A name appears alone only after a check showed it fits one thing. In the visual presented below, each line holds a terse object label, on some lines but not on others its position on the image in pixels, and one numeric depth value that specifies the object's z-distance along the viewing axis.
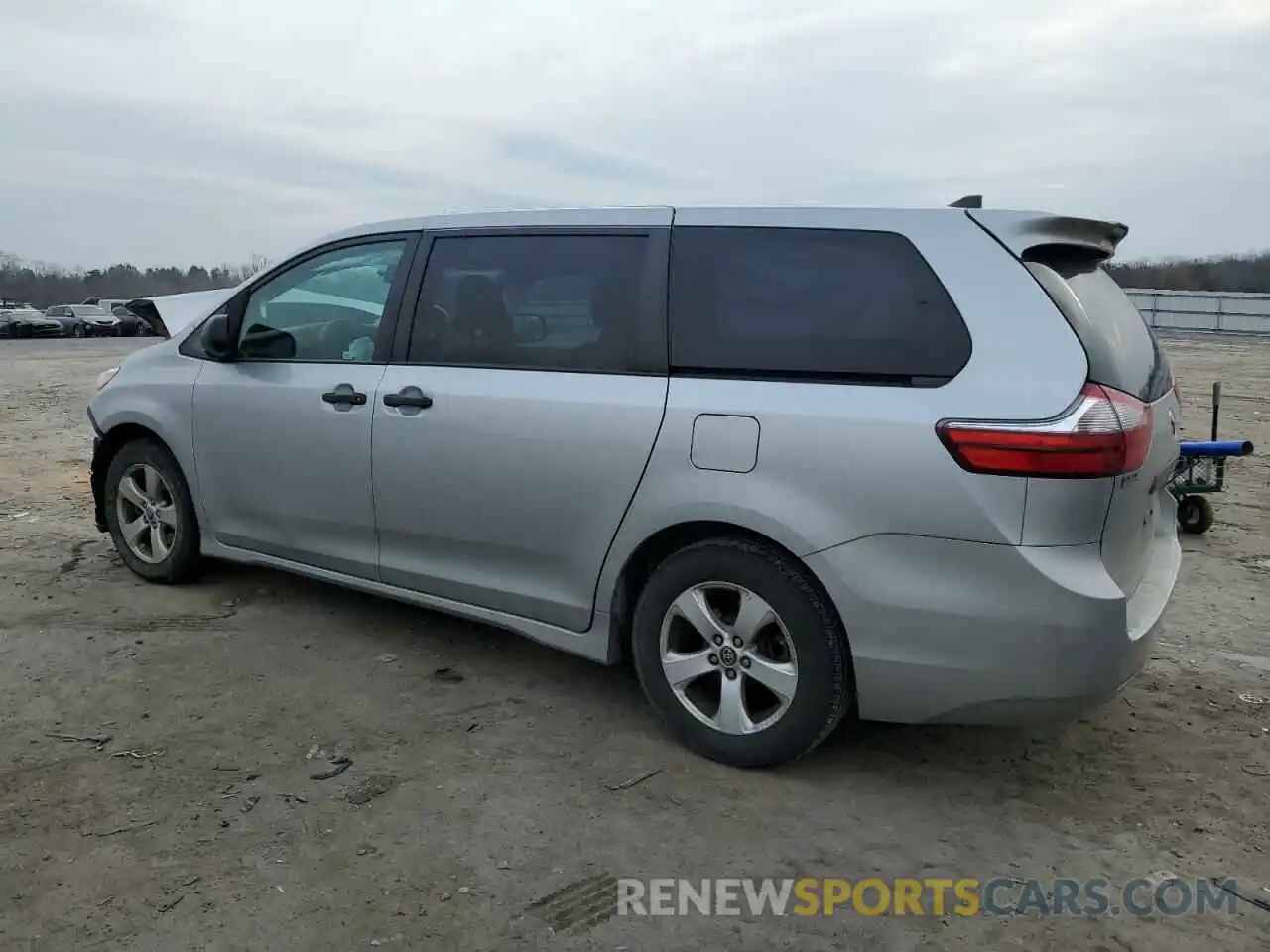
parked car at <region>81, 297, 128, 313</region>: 50.42
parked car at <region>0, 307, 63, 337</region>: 42.75
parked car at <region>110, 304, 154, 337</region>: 46.97
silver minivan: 2.80
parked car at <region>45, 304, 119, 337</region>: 45.66
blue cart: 6.07
